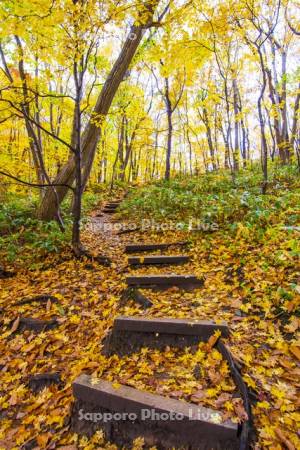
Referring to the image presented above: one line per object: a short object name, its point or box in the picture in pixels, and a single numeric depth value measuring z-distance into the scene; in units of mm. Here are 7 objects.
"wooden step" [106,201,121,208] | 11344
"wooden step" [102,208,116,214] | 10652
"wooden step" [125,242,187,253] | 5582
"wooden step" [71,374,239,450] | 1920
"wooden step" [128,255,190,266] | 4859
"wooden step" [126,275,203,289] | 4047
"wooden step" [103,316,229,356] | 2824
